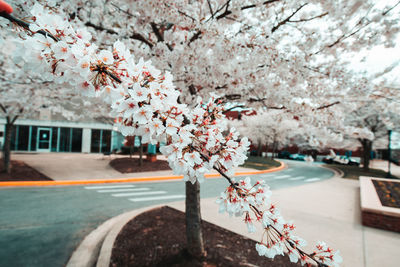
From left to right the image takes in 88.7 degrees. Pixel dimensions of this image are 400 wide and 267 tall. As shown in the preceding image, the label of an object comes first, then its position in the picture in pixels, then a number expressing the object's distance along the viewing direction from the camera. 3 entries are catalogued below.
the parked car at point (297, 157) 38.08
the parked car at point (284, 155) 41.81
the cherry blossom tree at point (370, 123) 15.95
